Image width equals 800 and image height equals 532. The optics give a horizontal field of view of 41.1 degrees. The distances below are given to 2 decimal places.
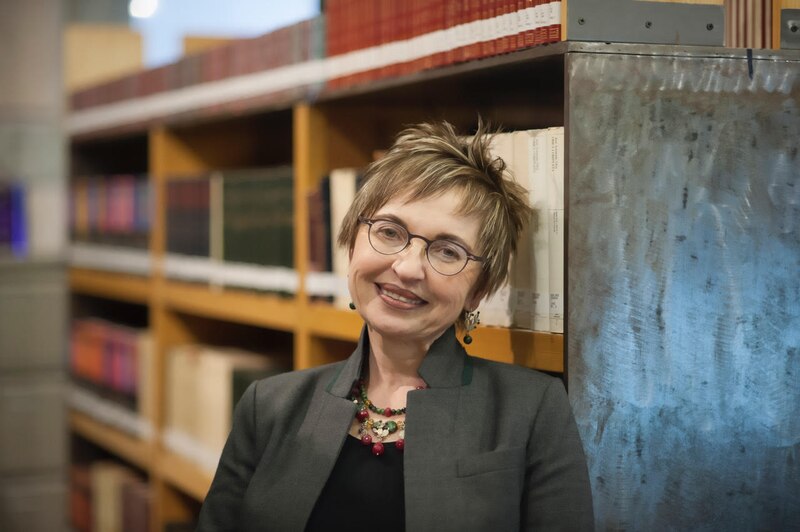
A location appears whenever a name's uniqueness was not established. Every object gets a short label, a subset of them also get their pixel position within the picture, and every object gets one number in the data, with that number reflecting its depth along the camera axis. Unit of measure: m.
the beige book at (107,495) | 4.08
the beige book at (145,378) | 3.72
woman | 1.66
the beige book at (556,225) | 1.84
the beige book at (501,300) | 1.98
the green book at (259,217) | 2.83
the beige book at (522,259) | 1.93
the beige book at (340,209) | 2.47
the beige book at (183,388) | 3.39
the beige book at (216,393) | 3.14
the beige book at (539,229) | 1.89
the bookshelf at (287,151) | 2.05
